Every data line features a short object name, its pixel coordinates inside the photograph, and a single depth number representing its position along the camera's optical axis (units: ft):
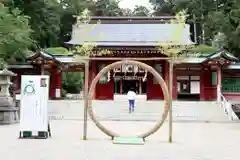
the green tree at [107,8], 211.00
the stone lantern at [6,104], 54.60
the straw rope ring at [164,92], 36.63
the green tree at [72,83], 146.58
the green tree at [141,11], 233.76
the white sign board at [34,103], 36.65
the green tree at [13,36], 81.82
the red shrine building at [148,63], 93.97
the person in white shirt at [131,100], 70.62
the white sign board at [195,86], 101.89
